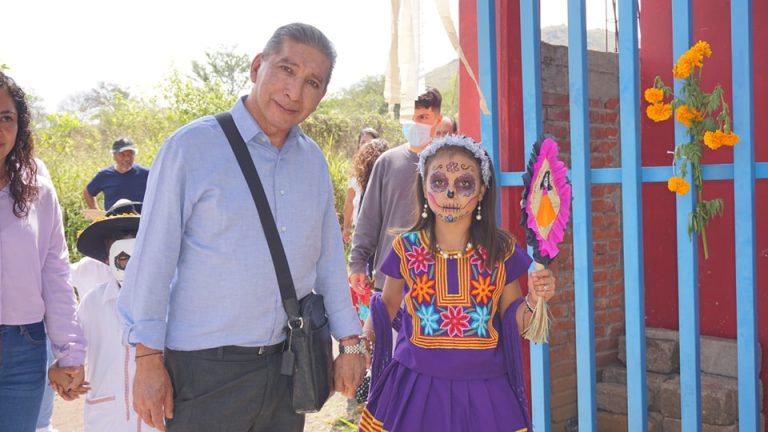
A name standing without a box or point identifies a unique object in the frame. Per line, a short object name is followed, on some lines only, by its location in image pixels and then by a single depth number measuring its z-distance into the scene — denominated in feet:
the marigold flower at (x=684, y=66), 9.66
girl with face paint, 8.89
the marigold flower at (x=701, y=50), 9.55
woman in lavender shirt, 8.23
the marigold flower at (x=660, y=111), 10.20
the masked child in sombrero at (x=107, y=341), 9.41
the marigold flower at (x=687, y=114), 9.86
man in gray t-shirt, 13.84
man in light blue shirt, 6.94
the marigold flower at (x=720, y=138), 9.33
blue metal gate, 9.55
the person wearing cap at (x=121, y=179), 26.94
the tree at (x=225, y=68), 121.08
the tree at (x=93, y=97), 151.84
